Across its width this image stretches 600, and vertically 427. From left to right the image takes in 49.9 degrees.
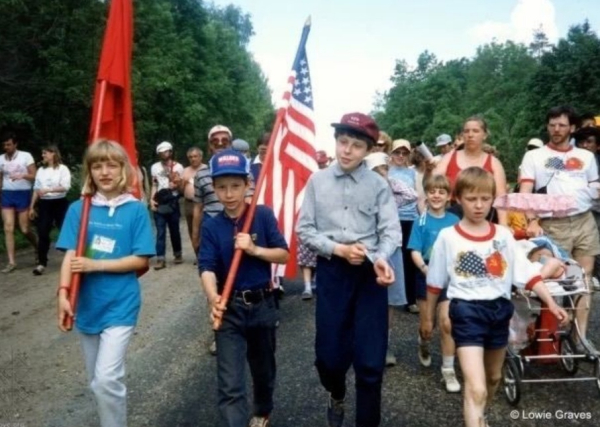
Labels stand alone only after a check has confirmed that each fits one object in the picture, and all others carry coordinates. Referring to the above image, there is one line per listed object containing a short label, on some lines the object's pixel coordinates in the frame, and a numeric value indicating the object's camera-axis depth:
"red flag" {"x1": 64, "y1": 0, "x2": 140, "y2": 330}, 4.52
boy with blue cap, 3.78
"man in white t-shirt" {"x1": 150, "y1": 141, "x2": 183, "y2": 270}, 11.16
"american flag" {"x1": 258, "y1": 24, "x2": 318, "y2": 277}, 5.15
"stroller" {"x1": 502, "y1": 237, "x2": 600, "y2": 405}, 4.77
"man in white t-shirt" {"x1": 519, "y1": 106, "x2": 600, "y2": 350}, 5.63
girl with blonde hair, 3.64
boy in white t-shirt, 3.84
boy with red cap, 4.04
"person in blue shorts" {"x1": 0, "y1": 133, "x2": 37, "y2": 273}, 10.17
